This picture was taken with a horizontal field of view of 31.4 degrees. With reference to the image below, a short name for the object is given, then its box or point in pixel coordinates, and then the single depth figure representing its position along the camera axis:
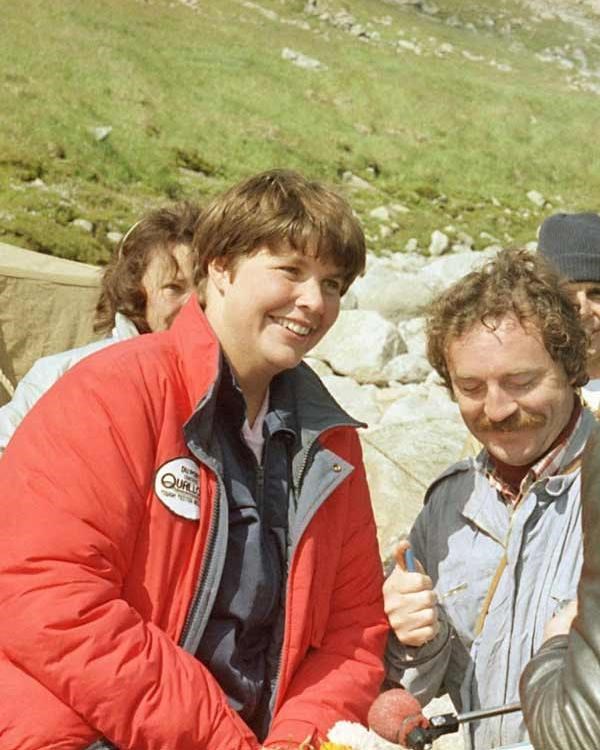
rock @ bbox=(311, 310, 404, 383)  10.32
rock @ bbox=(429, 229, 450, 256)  20.12
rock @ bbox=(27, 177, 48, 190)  17.13
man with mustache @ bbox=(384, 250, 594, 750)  2.75
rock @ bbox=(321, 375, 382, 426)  9.38
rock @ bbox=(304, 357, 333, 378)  10.32
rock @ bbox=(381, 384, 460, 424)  8.79
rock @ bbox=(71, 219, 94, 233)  14.53
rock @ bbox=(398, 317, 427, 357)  11.10
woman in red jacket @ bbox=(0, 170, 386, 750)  2.35
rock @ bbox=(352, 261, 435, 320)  12.63
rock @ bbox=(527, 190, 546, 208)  28.11
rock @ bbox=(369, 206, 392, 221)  21.70
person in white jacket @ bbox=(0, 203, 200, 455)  3.99
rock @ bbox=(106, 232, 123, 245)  14.23
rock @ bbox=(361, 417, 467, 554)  5.95
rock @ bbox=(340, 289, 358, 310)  12.25
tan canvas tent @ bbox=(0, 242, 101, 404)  5.91
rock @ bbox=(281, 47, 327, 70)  36.31
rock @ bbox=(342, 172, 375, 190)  25.61
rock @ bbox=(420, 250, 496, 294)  14.77
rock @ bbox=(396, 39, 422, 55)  47.47
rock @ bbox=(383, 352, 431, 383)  10.28
